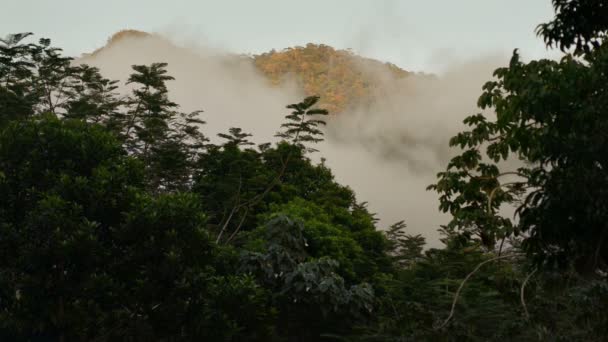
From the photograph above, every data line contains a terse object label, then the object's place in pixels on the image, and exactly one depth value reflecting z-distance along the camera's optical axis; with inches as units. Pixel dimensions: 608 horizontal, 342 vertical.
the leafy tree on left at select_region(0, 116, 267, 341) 776.9
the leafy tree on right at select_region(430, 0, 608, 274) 279.7
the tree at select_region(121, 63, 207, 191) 1364.4
